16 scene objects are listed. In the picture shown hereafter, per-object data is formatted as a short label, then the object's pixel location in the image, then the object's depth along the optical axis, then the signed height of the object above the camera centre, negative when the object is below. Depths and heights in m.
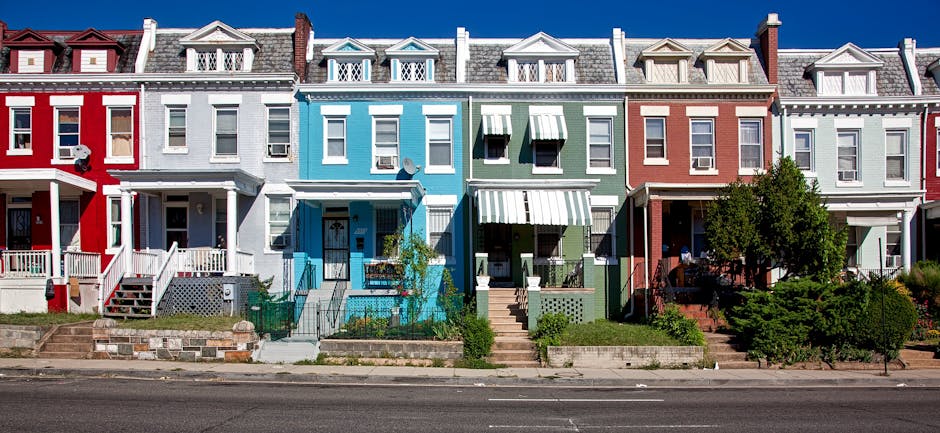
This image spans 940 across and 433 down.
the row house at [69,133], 25.06 +3.18
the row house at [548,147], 24.92 +2.74
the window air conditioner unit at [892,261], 26.02 -1.13
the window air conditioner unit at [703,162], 25.67 +2.20
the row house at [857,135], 25.89 +3.17
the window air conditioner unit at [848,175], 26.22 +1.80
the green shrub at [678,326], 19.89 -2.59
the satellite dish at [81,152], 24.72 +2.53
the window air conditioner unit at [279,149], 25.28 +2.65
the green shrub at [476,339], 19.25 -2.78
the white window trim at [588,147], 25.53 +2.72
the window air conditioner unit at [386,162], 25.11 +2.20
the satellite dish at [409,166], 24.53 +2.02
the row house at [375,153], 24.94 +2.52
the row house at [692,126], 25.62 +3.44
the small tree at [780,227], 20.81 +0.03
